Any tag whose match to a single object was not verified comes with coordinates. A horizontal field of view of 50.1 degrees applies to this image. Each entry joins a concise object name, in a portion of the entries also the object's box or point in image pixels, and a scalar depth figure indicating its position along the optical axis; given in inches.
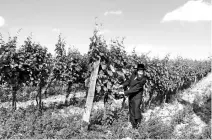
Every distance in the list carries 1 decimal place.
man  268.7
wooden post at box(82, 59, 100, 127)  263.1
